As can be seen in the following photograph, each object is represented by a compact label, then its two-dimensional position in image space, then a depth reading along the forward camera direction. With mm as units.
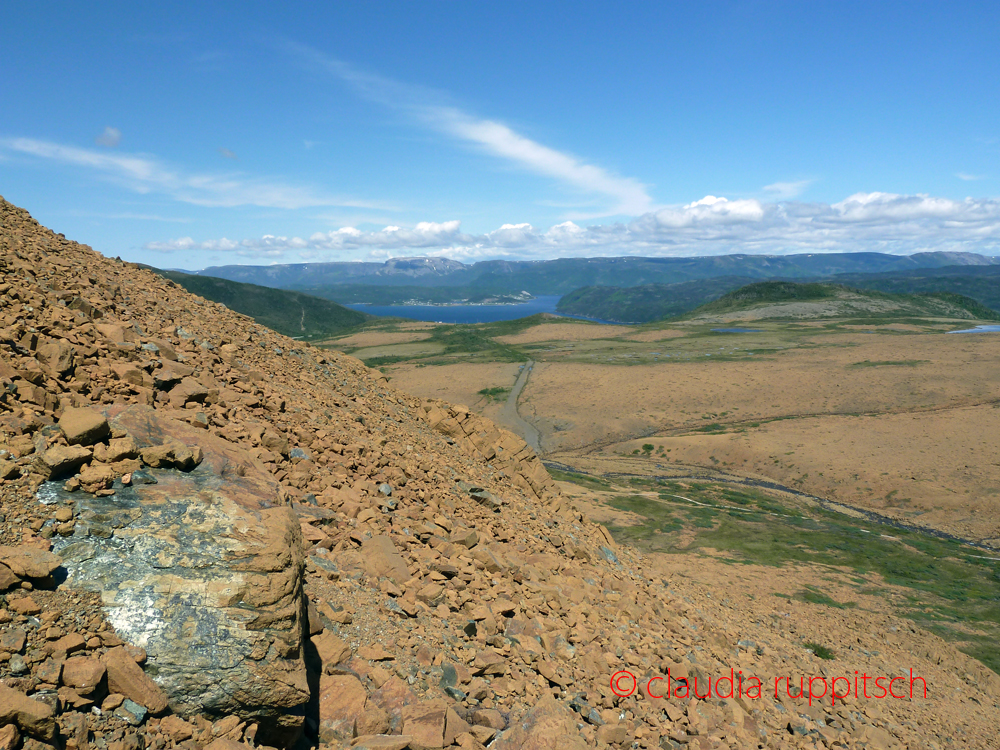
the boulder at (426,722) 7785
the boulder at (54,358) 9500
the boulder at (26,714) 4922
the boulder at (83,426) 7723
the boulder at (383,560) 10778
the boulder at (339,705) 7480
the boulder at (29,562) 5926
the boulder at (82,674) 5621
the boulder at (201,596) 6398
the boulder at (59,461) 7160
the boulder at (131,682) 5938
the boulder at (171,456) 8203
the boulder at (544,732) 8586
